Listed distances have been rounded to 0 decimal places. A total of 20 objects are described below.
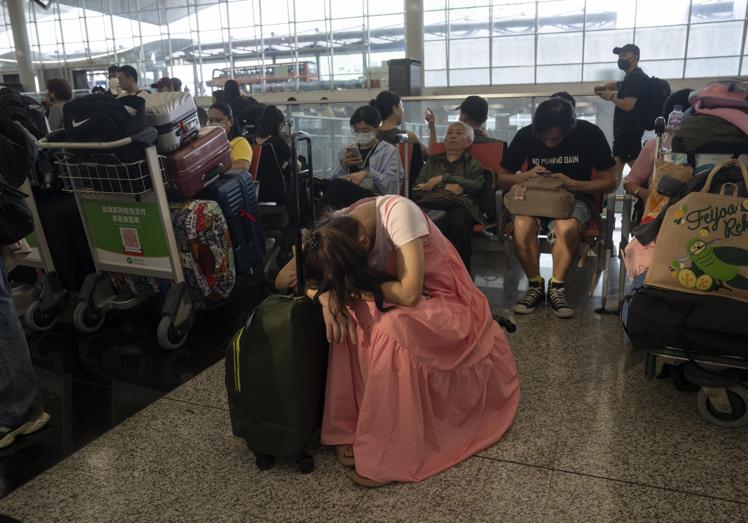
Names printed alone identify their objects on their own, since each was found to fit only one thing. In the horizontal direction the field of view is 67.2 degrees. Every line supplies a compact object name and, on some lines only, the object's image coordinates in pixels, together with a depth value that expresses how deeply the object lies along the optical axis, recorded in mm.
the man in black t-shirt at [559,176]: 3367
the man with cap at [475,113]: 4207
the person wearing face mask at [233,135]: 3916
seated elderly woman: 3617
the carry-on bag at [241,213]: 3314
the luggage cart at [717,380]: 1976
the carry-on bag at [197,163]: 3072
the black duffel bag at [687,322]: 1895
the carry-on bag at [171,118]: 2975
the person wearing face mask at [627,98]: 5289
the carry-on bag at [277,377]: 1844
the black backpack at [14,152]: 2219
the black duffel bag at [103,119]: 2795
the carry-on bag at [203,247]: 3057
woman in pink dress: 1852
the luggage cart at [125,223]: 2840
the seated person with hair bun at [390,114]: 4418
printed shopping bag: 1923
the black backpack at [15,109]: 2412
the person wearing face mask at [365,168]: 3934
